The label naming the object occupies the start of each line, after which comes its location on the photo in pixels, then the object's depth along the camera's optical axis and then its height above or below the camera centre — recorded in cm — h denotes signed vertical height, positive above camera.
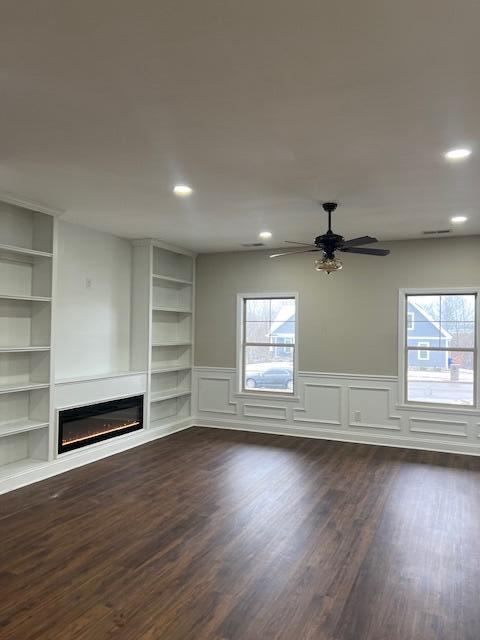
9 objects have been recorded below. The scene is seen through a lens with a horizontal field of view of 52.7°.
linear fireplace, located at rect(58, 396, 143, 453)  521 -104
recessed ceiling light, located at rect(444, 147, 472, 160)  322 +125
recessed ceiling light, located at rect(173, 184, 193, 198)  412 +126
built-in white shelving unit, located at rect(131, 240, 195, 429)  659 +12
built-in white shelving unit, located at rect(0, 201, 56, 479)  481 +0
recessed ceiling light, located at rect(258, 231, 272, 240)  600 +128
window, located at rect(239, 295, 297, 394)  714 -11
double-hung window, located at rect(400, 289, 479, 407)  611 -11
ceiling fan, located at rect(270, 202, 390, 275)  441 +83
